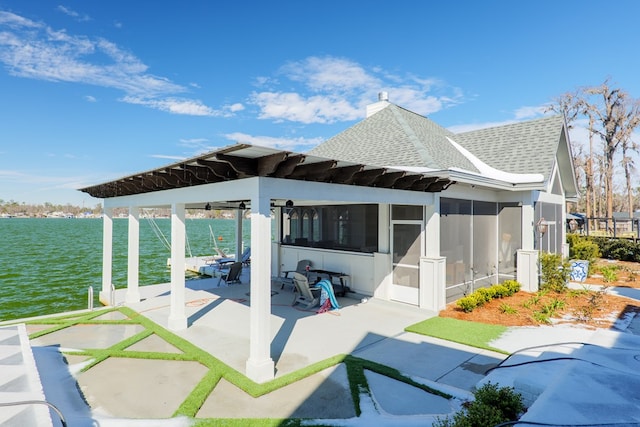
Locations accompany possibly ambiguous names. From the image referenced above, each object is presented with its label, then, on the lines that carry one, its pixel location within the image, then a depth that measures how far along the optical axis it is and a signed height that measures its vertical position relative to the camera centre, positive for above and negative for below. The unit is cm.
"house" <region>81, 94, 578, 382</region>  518 +37
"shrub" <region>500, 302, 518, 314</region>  841 -229
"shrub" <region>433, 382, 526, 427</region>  319 -189
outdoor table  1020 -182
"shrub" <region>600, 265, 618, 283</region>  1285 -217
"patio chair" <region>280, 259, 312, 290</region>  1120 -175
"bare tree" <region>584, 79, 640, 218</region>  2972 +904
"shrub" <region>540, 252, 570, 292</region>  1058 -170
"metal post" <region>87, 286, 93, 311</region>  929 -227
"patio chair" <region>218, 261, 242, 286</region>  1179 -200
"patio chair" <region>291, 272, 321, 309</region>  878 -203
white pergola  501 +57
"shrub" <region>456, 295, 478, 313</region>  827 -209
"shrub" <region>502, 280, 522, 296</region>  1020 -205
